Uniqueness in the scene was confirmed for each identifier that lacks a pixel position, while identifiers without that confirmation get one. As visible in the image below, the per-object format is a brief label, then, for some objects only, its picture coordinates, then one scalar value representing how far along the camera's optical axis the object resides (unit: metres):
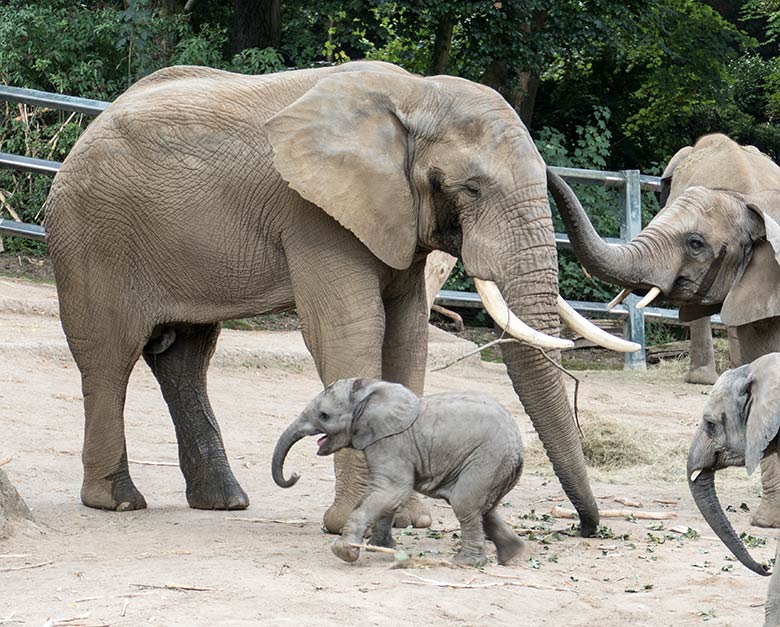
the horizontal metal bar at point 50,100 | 28.02
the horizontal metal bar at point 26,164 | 27.83
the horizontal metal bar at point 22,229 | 27.97
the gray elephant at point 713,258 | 15.50
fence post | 29.89
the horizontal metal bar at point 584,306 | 29.53
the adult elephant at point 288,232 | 13.10
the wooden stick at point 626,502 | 15.73
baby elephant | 11.99
